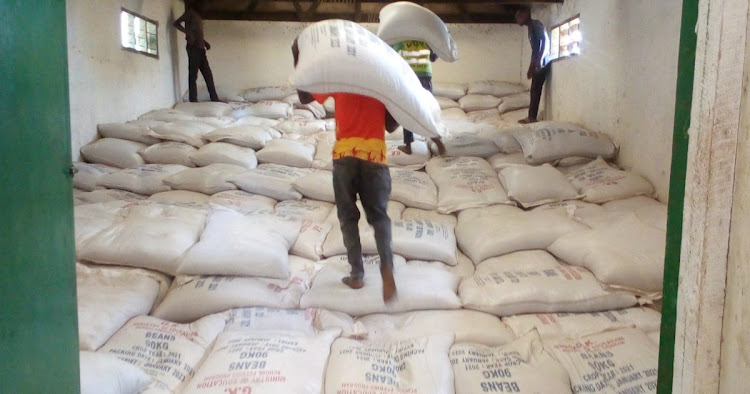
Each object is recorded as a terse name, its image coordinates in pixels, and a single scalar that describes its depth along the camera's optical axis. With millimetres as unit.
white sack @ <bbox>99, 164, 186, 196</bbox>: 3434
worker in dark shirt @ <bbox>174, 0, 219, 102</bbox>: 6125
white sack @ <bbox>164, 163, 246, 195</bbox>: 3363
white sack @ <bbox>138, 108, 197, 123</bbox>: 5023
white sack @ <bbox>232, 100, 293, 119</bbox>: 5625
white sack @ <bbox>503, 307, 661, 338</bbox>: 2000
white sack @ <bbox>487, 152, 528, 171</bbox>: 3866
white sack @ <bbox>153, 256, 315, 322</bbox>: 2064
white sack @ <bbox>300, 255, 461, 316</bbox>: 2156
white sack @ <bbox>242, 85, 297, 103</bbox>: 6535
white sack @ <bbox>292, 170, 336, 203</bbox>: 3301
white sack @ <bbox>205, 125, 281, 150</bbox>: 4145
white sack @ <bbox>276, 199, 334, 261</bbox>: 2643
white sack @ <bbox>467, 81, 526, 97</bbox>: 6621
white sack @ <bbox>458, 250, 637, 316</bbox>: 2133
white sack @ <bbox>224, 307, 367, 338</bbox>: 1978
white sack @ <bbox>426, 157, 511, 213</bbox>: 3201
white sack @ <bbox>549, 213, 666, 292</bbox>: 2172
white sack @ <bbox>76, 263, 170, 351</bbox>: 1794
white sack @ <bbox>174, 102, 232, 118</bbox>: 5647
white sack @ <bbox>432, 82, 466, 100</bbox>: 6562
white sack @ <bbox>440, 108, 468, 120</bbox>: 5820
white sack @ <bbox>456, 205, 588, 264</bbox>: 2588
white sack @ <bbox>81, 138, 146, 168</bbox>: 3916
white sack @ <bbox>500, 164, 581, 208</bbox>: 3211
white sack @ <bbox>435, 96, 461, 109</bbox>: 6285
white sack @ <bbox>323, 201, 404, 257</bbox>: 2639
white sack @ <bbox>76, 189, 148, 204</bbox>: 3227
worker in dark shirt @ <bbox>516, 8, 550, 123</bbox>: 5414
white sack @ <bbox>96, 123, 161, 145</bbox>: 4211
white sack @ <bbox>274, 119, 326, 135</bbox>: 5055
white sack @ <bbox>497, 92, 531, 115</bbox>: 6203
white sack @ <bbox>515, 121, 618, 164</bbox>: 3803
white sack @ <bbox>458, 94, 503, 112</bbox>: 6324
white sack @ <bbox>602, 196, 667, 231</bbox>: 2682
